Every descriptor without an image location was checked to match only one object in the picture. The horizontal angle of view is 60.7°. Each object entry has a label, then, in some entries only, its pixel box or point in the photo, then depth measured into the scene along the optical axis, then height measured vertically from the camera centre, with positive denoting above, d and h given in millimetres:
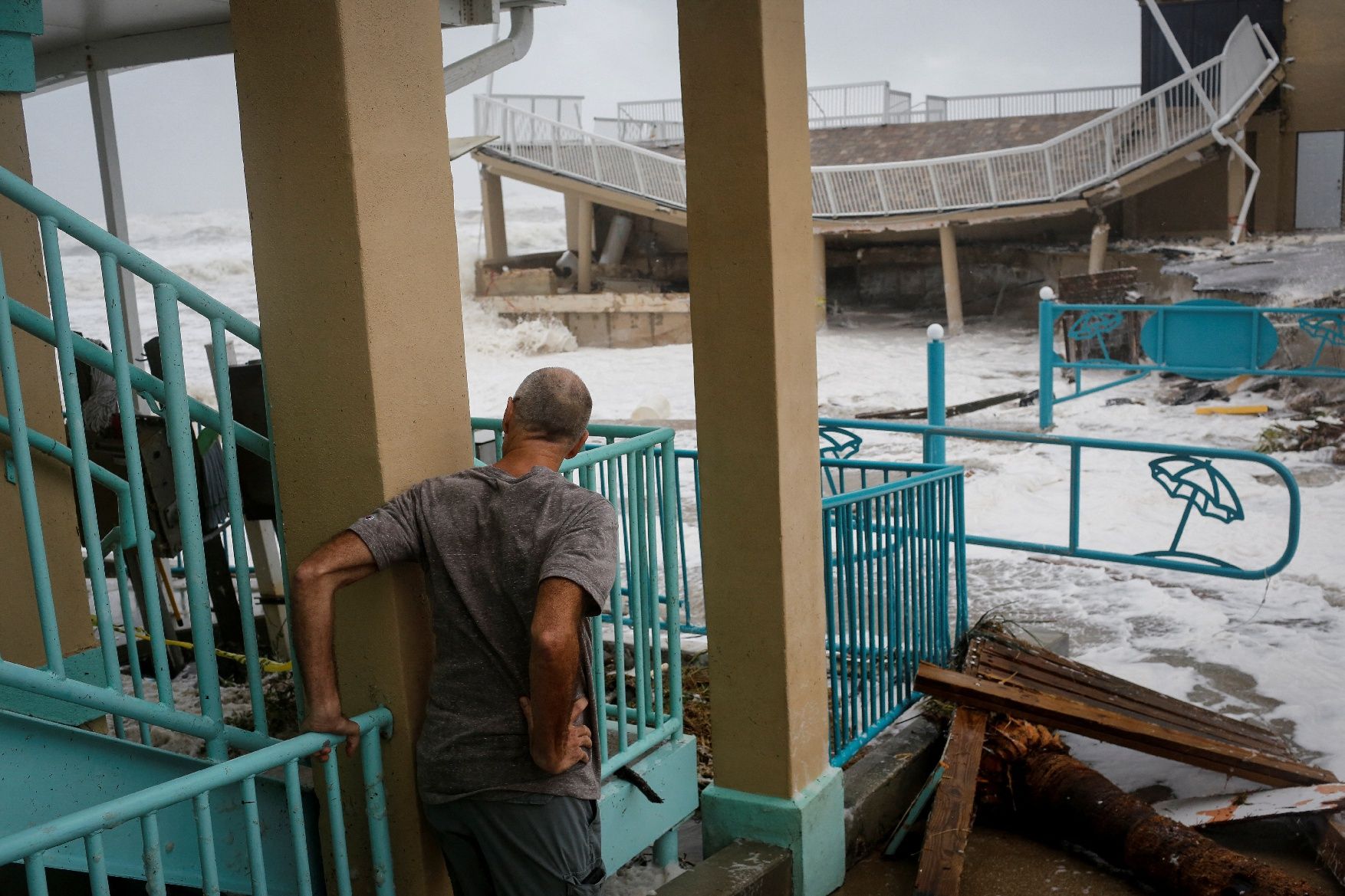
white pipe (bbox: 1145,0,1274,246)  17875 +1939
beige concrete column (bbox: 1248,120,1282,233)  19984 +1402
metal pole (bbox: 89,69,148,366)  6793 +904
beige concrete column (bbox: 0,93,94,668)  4078 -619
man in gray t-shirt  2486 -774
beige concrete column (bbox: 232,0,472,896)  2541 +28
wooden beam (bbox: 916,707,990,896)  3871 -1908
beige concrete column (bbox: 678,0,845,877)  3428 -437
